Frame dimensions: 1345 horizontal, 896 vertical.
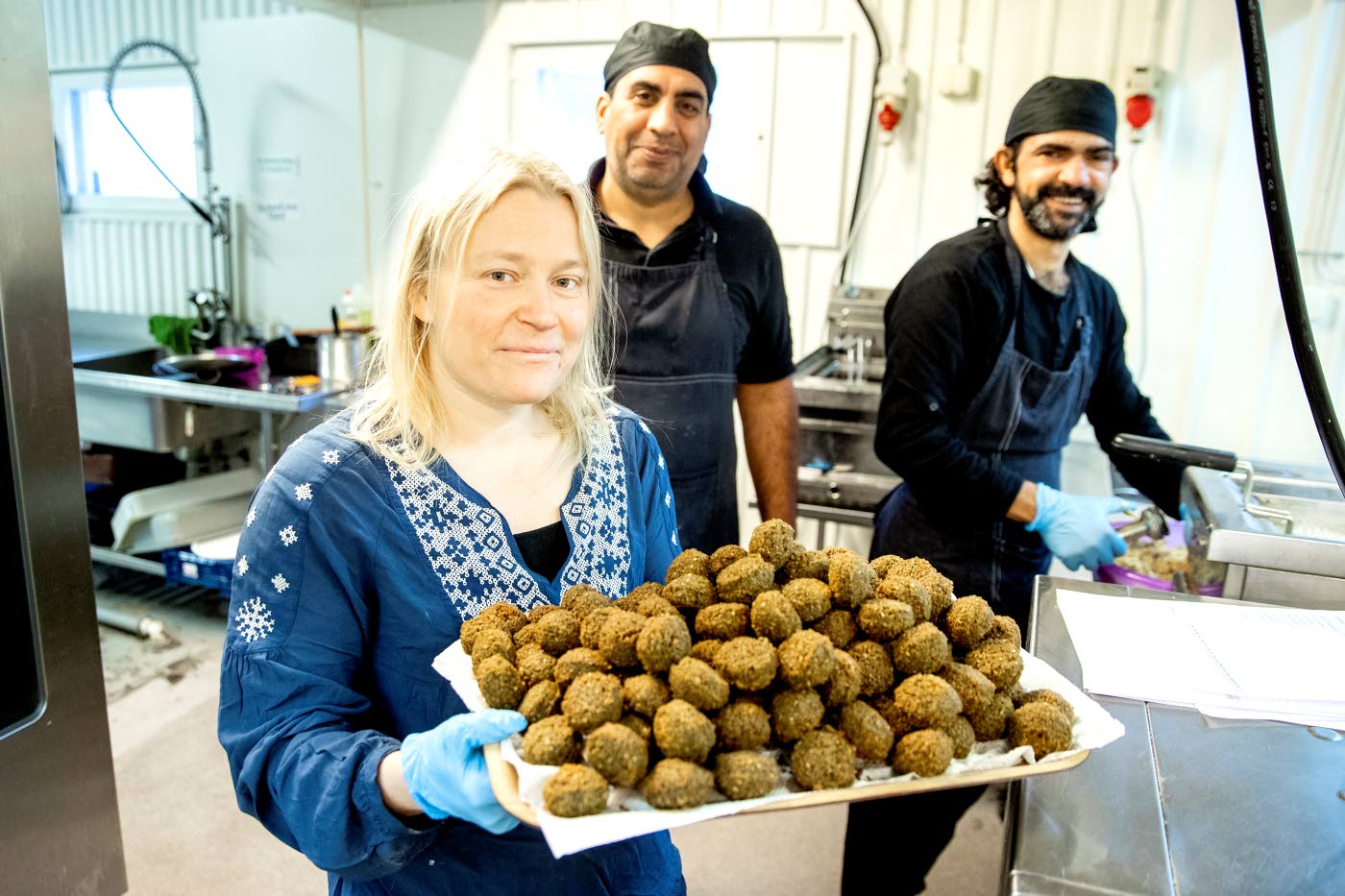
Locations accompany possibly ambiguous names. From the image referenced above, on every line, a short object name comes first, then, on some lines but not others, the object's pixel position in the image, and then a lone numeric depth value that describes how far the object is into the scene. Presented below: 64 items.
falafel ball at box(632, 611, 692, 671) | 0.80
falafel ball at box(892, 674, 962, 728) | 0.79
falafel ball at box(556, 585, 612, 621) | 0.92
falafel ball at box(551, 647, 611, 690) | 0.82
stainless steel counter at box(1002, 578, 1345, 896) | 0.73
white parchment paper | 0.68
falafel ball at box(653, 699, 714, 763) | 0.74
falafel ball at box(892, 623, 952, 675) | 0.85
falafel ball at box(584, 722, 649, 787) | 0.73
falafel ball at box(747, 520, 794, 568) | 0.95
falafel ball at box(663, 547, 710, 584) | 0.96
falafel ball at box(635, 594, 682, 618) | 0.86
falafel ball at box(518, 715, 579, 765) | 0.75
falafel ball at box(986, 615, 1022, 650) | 0.95
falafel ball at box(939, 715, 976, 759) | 0.79
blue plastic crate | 3.09
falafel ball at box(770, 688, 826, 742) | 0.78
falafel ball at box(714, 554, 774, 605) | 0.89
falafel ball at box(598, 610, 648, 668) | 0.82
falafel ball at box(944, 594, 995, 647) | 0.91
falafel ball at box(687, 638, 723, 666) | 0.84
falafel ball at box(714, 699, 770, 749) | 0.77
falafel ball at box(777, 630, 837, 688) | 0.79
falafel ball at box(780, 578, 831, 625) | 0.87
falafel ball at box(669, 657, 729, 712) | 0.78
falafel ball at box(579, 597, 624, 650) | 0.86
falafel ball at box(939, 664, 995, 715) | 0.83
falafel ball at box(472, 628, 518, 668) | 0.86
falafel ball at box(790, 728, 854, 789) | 0.75
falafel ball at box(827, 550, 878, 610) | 0.89
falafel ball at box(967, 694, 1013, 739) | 0.83
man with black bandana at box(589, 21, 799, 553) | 1.92
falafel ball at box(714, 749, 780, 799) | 0.73
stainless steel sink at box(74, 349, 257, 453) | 3.07
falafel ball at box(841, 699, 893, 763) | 0.79
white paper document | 0.96
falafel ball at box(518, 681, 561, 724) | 0.80
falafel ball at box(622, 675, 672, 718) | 0.78
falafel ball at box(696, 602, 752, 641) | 0.86
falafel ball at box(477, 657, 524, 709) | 0.82
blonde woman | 0.89
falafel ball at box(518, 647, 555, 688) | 0.84
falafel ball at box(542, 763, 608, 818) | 0.69
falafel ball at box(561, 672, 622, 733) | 0.76
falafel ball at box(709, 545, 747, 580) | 0.98
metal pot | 3.26
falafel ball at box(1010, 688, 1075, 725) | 0.83
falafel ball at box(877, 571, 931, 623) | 0.90
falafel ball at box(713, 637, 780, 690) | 0.79
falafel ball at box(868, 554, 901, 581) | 1.01
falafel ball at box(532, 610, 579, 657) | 0.88
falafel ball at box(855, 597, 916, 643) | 0.87
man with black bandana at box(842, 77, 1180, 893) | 1.84
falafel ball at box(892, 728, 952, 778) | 0.75
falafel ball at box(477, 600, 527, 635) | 0.92
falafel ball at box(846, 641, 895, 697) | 0.85
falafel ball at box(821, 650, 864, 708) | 0.82
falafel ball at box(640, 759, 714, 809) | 0.72
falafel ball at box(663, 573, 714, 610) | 0.91
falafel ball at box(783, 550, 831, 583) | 0.94
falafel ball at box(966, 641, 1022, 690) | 0.87
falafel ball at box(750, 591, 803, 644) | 0.83
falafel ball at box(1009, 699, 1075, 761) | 0.80
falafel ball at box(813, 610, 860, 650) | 0.88
